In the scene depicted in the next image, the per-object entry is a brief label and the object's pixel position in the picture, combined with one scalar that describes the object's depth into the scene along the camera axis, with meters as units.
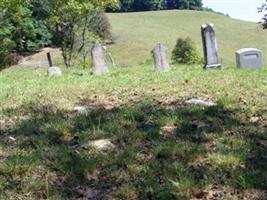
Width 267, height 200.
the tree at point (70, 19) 30.47
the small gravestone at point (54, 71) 13.73
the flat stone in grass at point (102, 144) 5.40
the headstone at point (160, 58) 14.87
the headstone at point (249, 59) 14.41
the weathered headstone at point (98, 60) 14.31
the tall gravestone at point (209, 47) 15.06
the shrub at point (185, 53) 37.22
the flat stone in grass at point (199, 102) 7.10
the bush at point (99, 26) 36.26
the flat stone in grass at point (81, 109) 6.88
